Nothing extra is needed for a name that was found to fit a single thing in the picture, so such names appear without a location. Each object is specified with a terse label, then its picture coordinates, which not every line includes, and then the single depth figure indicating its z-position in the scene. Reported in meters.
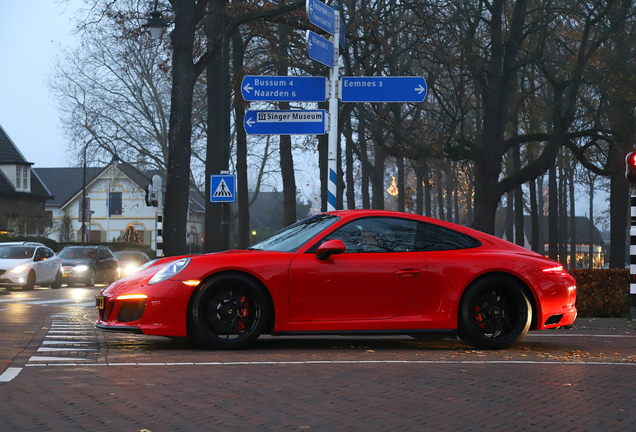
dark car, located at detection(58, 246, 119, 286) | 29.55
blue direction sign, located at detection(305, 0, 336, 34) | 12.07
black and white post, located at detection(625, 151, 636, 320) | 11.54
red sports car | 7.63
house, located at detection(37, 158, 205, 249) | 72.12
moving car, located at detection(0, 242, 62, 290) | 23.97
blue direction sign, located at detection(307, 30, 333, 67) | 12.05
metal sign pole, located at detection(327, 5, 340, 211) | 12.53
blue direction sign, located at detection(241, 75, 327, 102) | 13.00
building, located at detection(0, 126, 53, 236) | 46.91
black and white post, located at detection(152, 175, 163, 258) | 17.50
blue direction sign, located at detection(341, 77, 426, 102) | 12.86
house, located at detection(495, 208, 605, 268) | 99.75
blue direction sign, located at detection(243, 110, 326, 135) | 12.85
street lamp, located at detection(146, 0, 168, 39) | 18.86
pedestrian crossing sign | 18.03
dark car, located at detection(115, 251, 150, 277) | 34.81
